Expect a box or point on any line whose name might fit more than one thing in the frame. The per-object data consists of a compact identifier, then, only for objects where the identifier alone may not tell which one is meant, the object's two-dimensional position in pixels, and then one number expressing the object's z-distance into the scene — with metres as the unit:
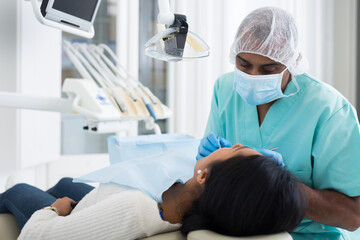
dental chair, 0.88
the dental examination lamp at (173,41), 1.08
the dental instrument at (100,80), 1.80
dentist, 1.19
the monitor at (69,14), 1.62
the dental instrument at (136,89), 1.90
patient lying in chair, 0.92
